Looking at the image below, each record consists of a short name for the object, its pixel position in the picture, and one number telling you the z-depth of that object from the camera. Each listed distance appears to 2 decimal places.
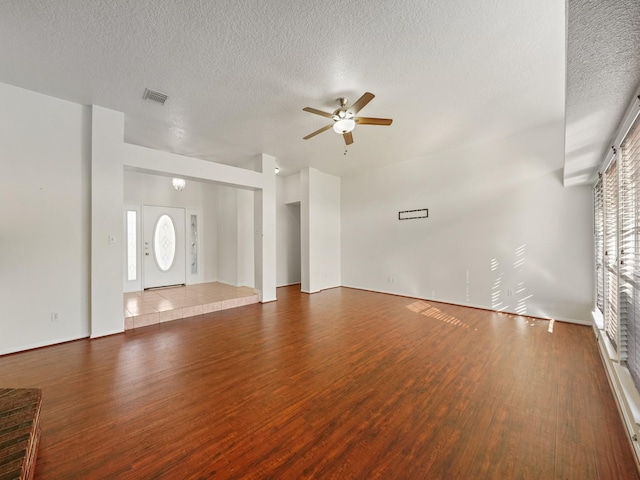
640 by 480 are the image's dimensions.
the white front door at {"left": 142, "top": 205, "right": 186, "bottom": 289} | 5.87
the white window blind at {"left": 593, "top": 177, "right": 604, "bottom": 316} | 3.22
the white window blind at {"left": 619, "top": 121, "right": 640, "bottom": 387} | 1.89
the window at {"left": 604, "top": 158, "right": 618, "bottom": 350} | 2.58
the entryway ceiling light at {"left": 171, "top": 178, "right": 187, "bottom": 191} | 5.57
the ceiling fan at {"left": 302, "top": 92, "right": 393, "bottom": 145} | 2.90
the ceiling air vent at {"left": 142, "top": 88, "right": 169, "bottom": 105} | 3.03
